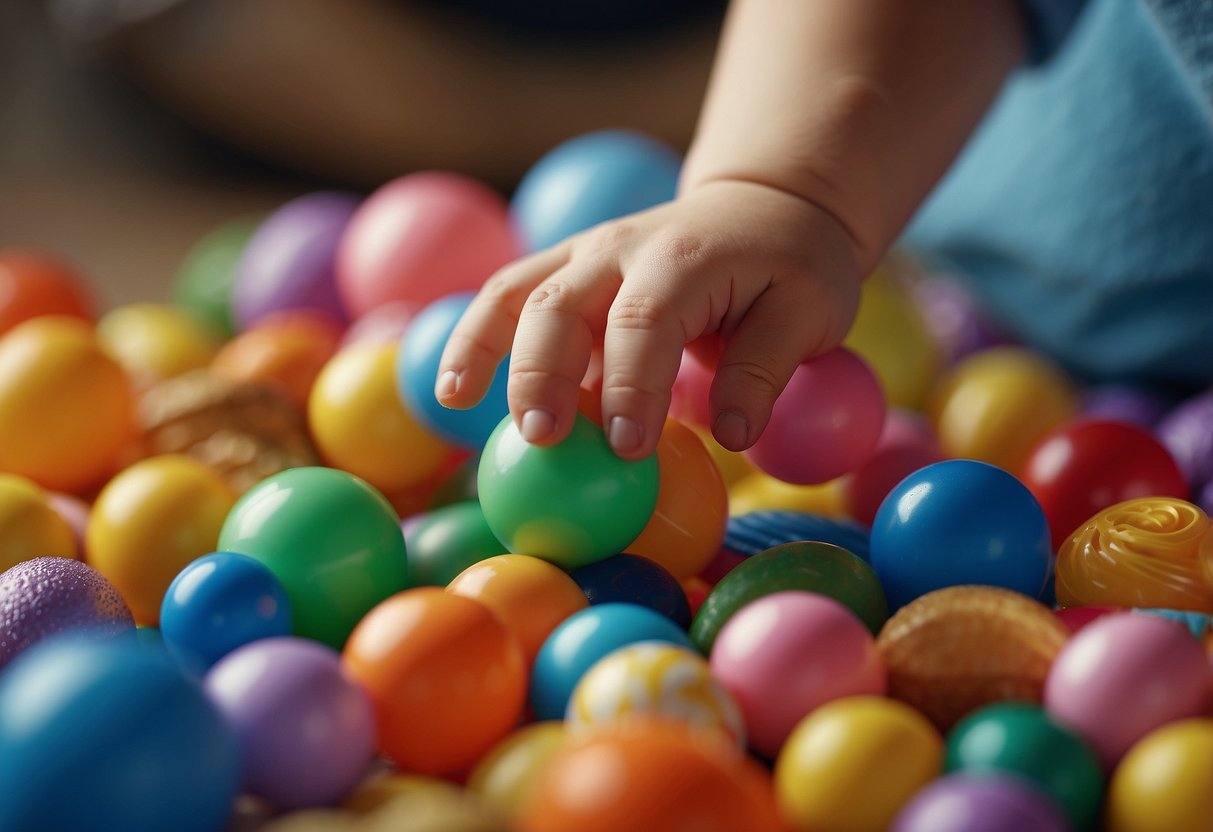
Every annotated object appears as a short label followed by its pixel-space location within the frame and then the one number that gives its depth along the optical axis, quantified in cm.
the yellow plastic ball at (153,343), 56
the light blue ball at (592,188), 57
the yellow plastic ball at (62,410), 49
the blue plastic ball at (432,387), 47
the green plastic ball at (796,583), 41
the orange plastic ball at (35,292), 56
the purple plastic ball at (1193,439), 51
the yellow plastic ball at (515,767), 37
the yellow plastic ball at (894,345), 56
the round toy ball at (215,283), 62
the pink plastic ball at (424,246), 56
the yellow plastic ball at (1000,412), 53
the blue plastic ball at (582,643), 40
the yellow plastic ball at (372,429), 49
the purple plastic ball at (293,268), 59
